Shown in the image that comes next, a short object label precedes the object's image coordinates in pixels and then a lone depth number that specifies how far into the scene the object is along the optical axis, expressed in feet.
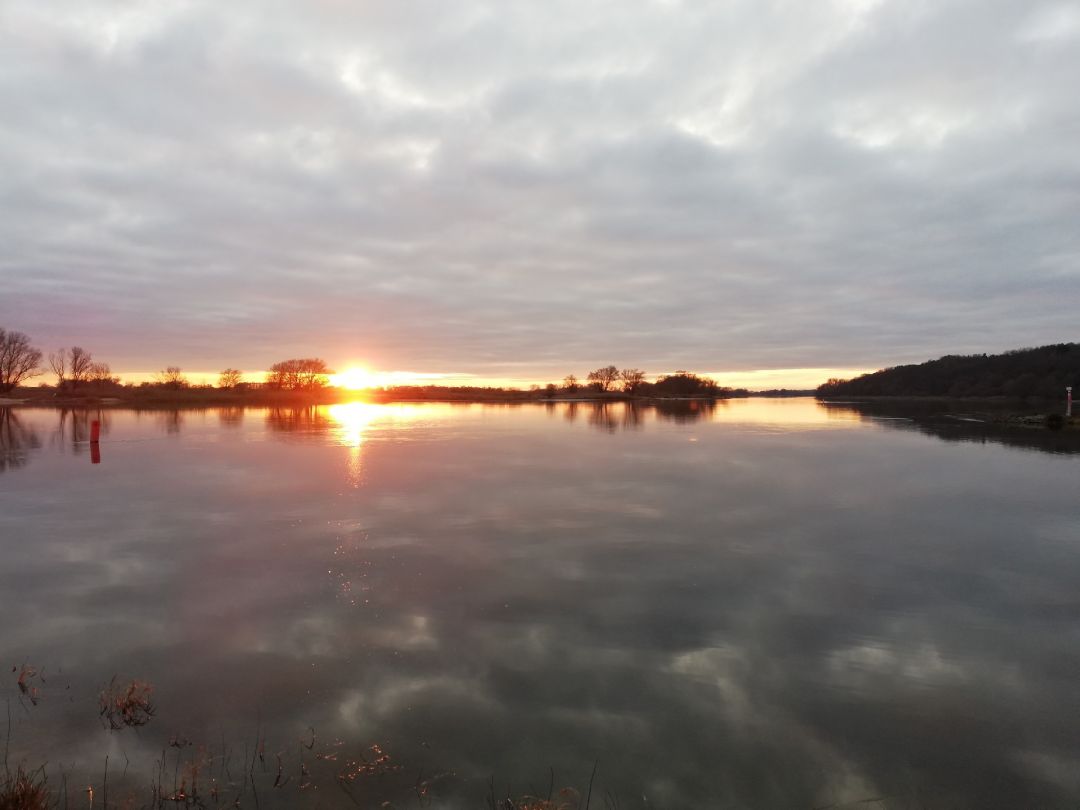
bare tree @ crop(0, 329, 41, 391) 321.93
